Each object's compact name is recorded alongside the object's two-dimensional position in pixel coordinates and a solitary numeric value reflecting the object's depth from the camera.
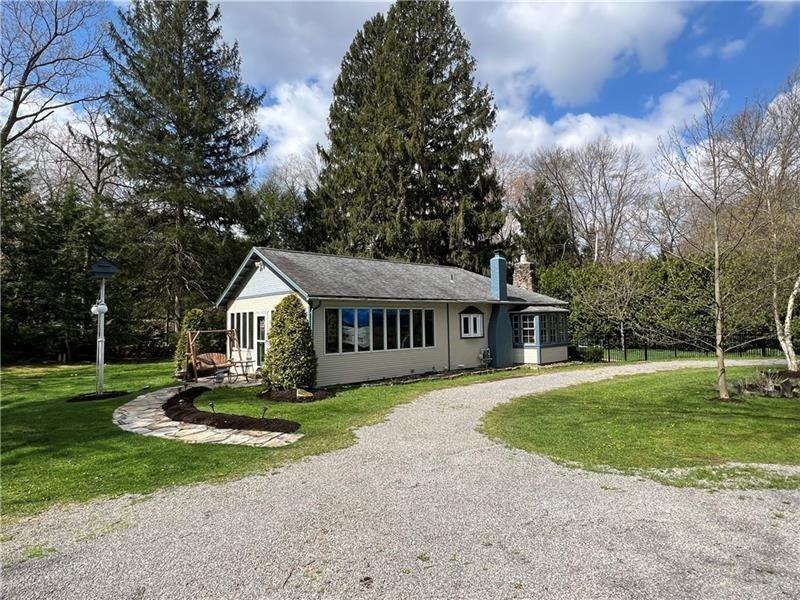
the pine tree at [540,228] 30.86
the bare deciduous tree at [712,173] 9.47
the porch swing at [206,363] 14.92
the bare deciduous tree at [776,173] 11.48
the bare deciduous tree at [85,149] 27.48
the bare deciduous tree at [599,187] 34.03
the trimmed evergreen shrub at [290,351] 11.58
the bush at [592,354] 20.69
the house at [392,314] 13.73
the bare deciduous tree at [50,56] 21.95
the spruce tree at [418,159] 28.28
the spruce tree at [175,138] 24.08
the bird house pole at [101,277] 11.56
